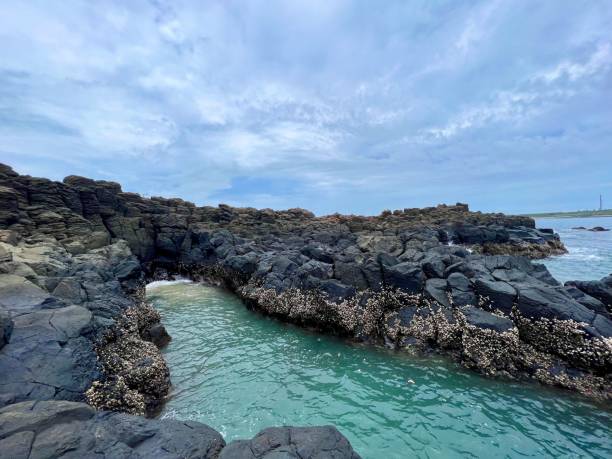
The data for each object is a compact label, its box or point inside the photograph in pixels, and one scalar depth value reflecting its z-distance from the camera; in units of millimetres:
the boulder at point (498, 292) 14195
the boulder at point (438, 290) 15438
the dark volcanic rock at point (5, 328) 8453
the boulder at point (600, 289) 14156
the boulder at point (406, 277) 16688
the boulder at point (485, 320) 13250
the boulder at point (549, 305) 12562
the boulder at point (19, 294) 10701
